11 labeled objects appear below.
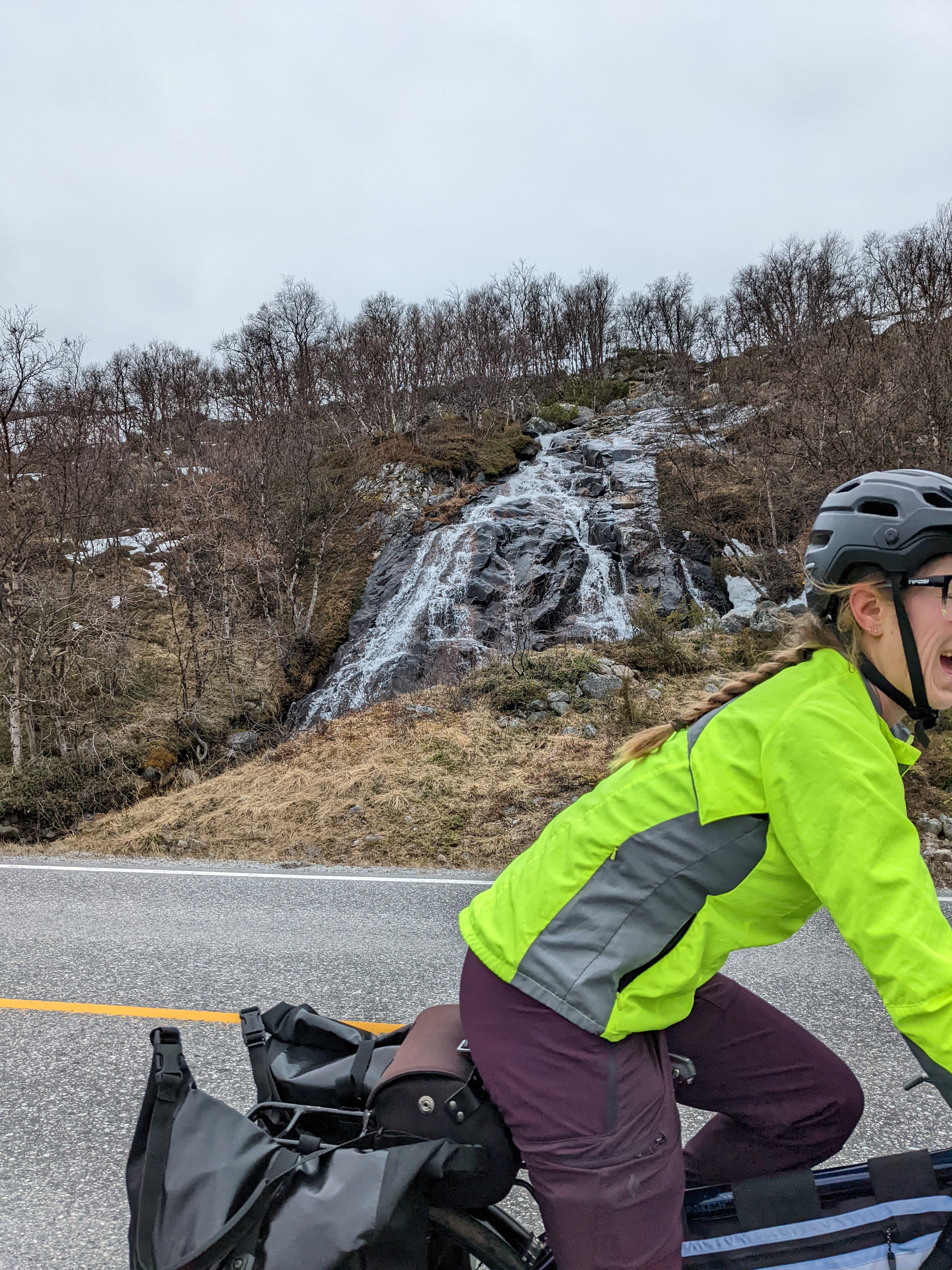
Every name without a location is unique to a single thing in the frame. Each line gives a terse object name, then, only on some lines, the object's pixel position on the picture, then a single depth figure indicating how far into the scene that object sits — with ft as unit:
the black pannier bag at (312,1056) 6.08
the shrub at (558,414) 133.08
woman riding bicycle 4.59
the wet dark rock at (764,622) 46.96
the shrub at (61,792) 38.68
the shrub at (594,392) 144.77
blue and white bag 5.42
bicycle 5.55
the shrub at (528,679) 41.57
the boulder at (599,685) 41.88
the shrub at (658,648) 46.32
